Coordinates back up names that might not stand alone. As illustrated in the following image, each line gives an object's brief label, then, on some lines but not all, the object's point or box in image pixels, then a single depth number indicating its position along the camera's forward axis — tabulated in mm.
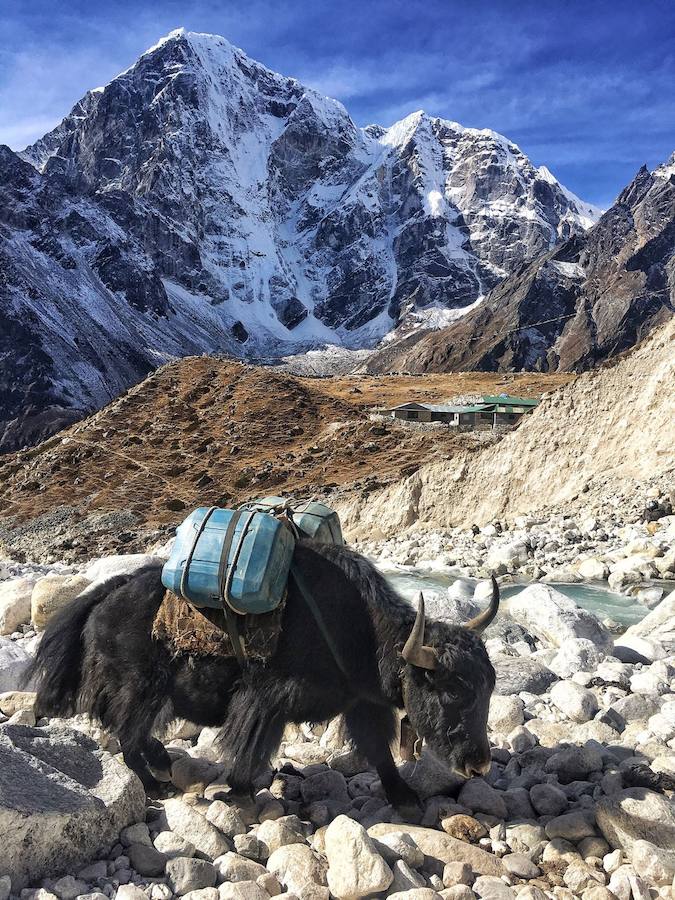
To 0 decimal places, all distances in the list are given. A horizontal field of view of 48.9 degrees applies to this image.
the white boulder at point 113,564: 10712
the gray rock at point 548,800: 4008
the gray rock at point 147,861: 3283
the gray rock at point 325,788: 4328
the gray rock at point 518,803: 4008
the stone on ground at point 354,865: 3152
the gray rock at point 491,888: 3219
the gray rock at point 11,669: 5828
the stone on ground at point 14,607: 8648
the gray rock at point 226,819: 3715
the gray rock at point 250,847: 3547
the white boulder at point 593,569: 13180
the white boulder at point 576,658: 6344
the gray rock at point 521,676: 5828
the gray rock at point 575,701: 5207
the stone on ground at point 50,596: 8203
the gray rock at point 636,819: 3498
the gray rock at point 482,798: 4004
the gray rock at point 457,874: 3350
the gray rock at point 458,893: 3193
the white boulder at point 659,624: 7758
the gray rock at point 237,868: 3295
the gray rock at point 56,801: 3059
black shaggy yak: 3752
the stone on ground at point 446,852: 3482
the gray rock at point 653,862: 3275
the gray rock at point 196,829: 3496
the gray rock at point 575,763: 4297
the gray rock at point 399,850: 3420
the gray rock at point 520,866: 3459
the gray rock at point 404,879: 3244
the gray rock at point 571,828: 3689
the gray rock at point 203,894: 3041
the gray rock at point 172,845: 3398
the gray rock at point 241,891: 3074
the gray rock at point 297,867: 3254
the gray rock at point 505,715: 4977
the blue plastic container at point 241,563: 3885
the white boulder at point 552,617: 7391
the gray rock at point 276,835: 3641
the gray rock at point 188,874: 3170
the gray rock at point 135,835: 3447
